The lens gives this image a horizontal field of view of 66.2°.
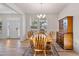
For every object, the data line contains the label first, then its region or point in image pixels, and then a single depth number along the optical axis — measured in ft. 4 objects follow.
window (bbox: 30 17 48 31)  9.62
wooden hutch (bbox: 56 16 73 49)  9.57
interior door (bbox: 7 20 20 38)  11.13
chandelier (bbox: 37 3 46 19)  9.65
